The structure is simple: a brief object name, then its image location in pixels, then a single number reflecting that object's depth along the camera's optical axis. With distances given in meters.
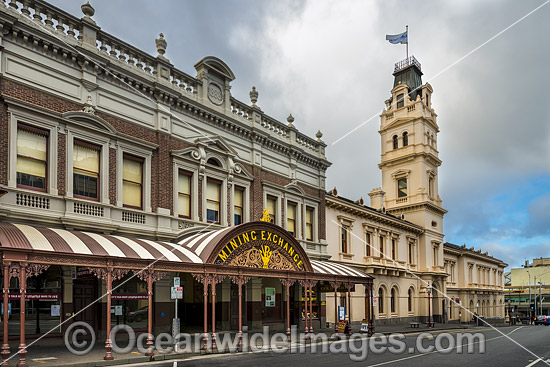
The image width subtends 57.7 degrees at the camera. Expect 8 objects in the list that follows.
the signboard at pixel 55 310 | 16.77
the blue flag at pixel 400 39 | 47.34
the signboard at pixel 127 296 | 17.70
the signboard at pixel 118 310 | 18.73
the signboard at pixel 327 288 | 27.63
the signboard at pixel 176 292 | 16.78
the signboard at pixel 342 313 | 26.48
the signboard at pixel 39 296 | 15.36
